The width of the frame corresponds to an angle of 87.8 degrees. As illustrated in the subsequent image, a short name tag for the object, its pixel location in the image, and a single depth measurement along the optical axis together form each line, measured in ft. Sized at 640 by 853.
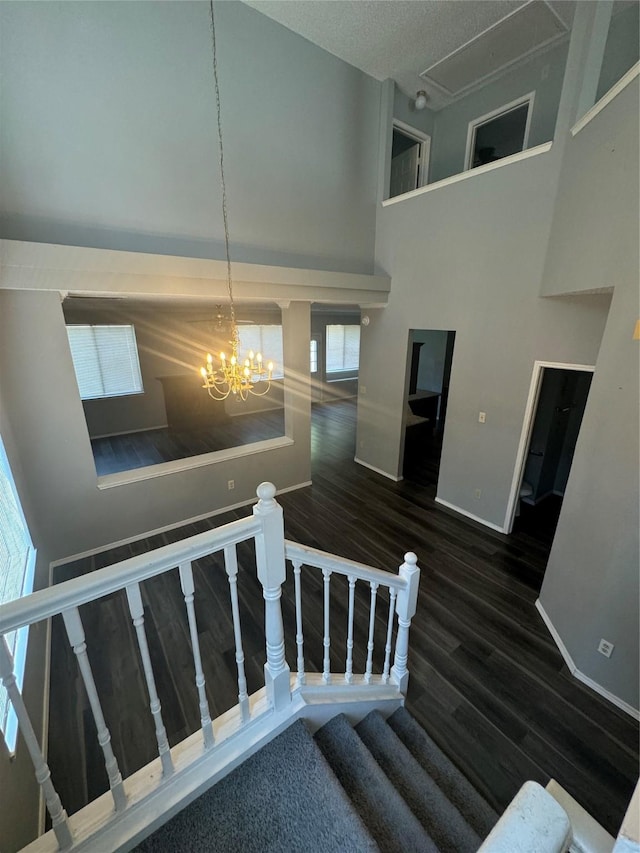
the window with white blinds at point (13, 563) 4.63
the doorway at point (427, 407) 18.13
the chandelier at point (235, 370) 9.99
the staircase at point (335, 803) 3.80
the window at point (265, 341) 26.94
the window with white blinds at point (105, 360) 20.97
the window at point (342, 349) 32.60
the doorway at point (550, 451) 13.32
